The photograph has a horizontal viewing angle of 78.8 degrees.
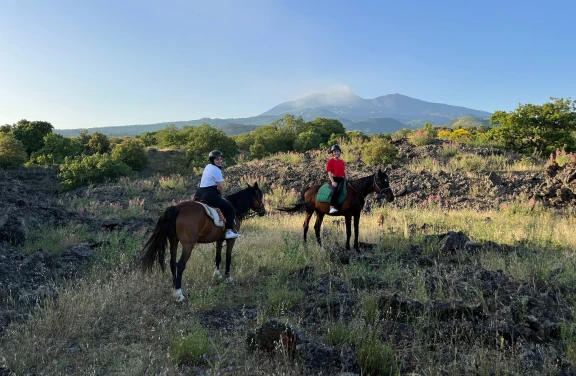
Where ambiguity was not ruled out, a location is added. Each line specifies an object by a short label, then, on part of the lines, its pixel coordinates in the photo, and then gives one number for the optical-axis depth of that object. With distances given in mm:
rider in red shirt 8984
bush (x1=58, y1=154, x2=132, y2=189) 18891
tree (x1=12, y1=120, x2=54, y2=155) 24250
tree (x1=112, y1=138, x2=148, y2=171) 22406
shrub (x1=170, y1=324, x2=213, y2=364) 3773
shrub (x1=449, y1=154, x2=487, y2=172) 15885
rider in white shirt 6699
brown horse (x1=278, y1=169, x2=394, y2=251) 8961
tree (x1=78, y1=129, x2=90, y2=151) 27800
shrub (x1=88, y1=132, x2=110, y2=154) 26359
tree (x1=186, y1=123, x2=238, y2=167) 24316
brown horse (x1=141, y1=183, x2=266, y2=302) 5918
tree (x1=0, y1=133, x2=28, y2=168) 19719
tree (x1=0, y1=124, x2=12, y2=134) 24156
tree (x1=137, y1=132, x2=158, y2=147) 34938
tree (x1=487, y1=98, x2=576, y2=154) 18672
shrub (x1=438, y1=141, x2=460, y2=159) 17953
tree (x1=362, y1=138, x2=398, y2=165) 18219
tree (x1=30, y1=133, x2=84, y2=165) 22344
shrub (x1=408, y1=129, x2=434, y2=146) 20734
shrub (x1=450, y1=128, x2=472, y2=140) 21670
